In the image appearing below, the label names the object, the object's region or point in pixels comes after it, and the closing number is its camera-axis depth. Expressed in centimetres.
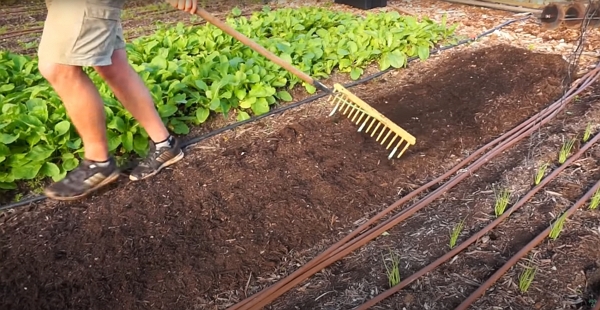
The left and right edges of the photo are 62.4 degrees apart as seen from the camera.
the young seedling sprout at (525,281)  206
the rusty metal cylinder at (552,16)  509
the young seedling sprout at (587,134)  313
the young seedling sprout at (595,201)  255
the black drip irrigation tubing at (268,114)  270
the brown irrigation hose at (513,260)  204
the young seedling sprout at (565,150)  294
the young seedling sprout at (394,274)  212
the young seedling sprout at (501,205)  255
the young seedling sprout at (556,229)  235
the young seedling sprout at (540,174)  277
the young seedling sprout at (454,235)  235
